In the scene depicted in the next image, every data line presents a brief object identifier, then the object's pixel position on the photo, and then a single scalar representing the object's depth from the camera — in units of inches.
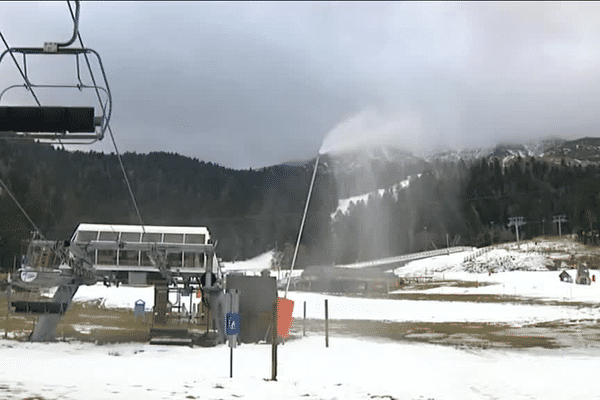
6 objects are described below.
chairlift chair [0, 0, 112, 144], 438.9
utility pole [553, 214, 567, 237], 7305.6
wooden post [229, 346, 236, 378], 641.6
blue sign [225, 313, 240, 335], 643.5
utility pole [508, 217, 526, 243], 7475.4
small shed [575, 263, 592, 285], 2987.2
